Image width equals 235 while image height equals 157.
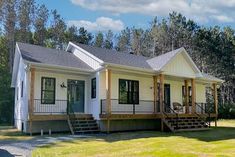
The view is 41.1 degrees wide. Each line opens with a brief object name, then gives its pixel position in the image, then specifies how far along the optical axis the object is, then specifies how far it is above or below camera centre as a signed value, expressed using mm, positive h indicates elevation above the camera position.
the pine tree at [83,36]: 50406 +10331
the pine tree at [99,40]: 56653 +10978
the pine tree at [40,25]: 43969 +10548
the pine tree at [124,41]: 61156 +11520
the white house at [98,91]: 17906 +544
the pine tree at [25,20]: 41344 +10607
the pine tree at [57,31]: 46403 +10119
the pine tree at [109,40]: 59019 +11642
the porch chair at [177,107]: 22609 -575
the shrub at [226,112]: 32175 -1353
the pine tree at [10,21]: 39781 +10106
